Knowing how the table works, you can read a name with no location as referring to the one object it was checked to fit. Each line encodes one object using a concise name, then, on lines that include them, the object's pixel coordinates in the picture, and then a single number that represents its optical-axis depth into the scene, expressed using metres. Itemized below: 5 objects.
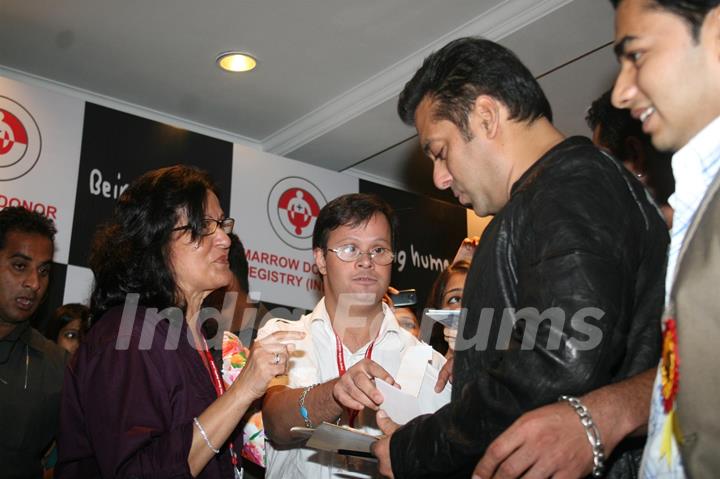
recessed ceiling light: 4.90
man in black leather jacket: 1.44
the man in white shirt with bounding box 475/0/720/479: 1.03
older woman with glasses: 2.16
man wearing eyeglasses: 2.84
